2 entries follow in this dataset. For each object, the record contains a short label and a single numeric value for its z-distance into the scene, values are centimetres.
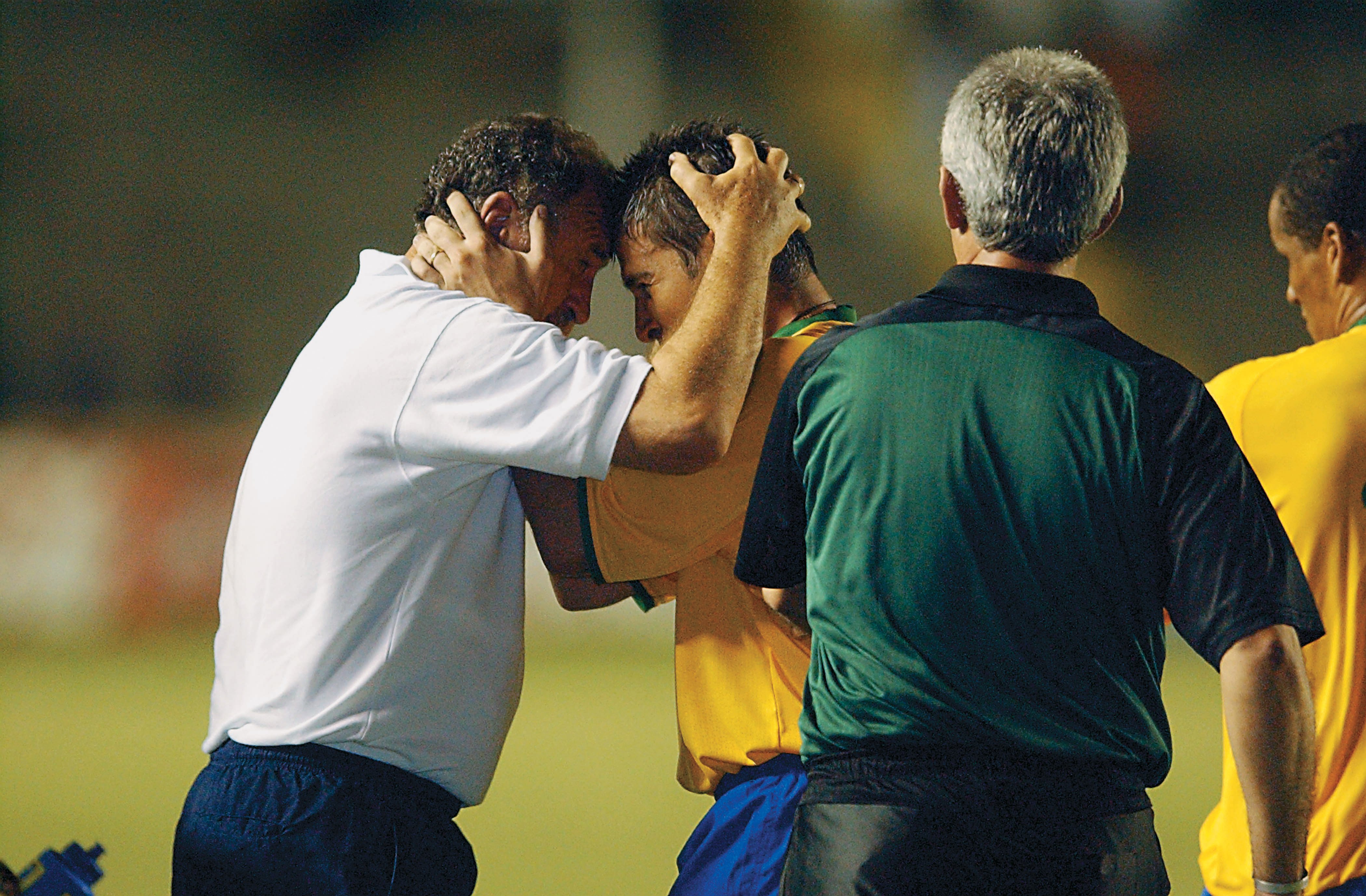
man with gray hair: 1618
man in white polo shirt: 1648
